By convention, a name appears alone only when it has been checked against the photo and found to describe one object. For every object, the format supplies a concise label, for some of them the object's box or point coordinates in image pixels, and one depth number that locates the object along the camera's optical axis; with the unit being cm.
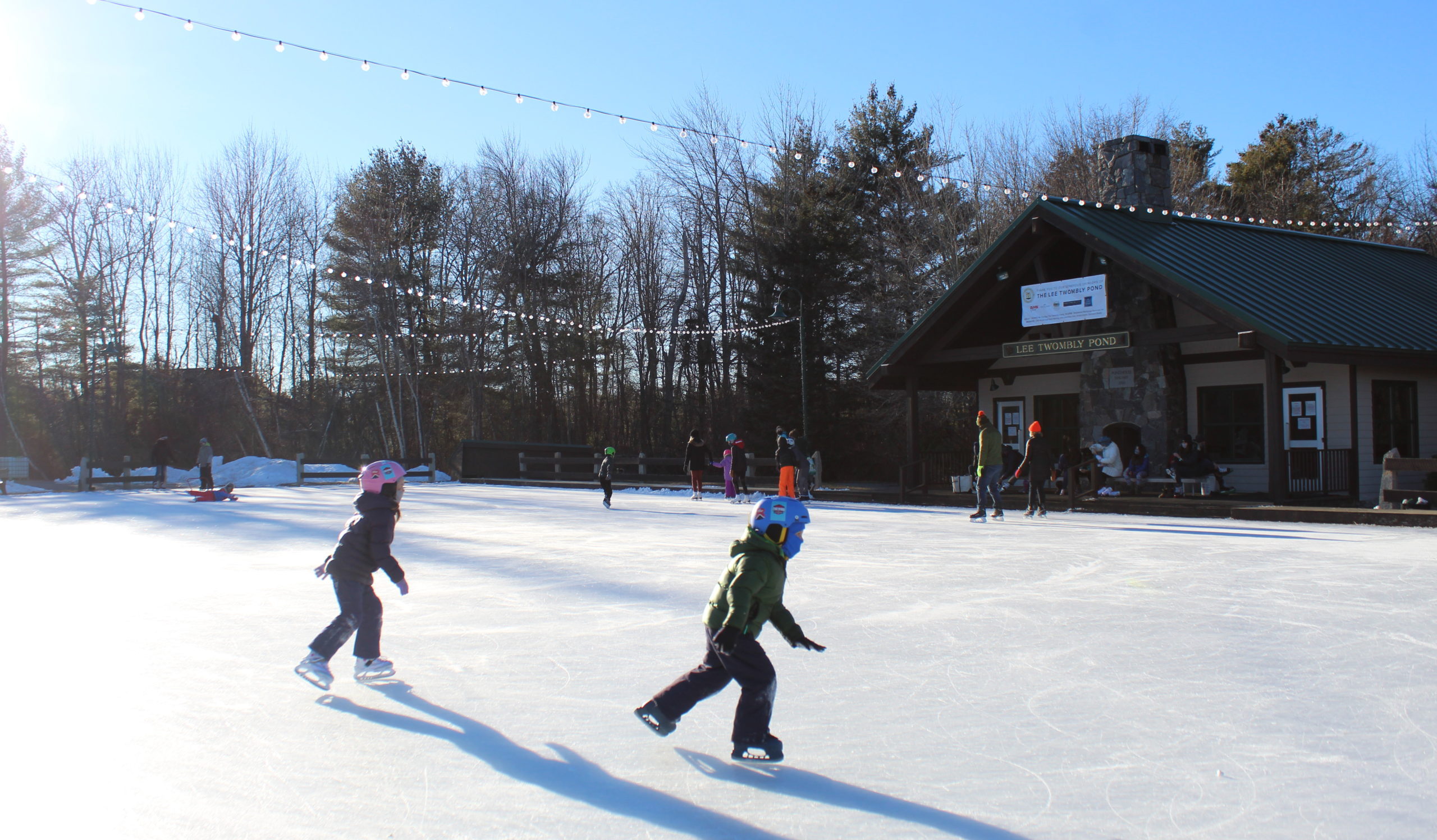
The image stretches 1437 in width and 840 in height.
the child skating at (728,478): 2267
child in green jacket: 407
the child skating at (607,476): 2030
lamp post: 2817
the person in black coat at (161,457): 2897
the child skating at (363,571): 549
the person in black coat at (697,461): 2259
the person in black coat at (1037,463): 1664
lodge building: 1672
